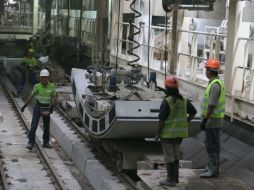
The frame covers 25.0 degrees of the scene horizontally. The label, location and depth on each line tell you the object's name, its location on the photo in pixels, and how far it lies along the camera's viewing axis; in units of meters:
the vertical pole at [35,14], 36.00
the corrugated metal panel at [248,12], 11.47
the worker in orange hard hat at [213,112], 7.70
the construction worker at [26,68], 20.78
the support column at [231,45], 12.11
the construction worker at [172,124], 7.31
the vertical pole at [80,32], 27.61
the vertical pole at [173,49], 15.54
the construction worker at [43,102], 12.02
